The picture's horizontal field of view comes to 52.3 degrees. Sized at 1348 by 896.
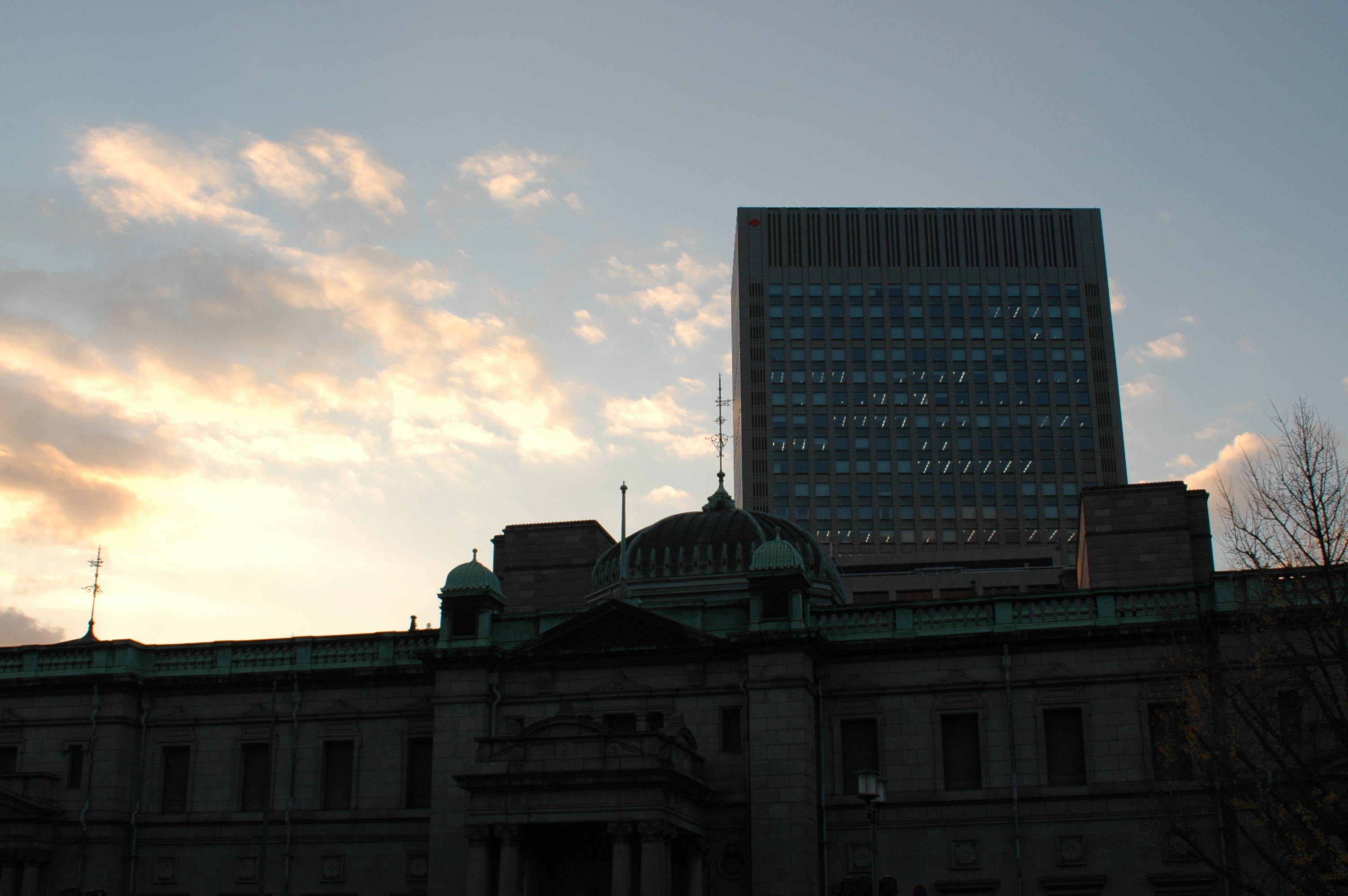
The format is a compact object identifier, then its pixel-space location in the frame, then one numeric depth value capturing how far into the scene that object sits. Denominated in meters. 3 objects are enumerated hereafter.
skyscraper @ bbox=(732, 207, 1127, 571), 135.50
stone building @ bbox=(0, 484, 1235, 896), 38.44
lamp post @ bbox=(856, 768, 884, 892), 28.30
